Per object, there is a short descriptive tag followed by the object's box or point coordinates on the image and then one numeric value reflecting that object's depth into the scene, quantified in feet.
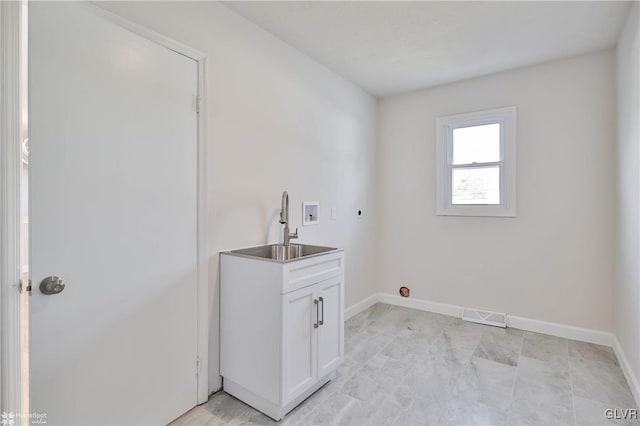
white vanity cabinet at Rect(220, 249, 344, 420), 5.89
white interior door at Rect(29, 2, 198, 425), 4.32
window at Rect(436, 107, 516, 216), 10.43
